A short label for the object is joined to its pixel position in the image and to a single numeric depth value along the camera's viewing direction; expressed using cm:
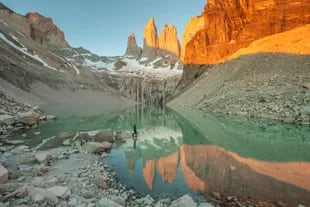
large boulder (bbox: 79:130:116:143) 2112
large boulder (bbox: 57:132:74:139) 2273
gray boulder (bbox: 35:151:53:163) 1357
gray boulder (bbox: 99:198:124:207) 812
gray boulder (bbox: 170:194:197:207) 851
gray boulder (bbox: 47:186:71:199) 873
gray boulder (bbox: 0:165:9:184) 878
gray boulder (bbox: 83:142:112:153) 1741
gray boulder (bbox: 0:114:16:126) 2564
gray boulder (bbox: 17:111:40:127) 2758
